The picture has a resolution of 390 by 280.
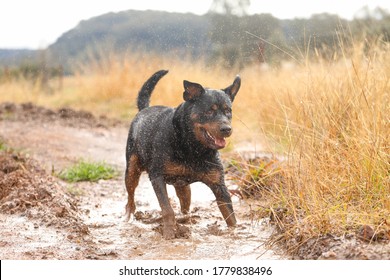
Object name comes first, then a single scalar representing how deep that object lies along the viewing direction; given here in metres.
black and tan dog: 4.84
